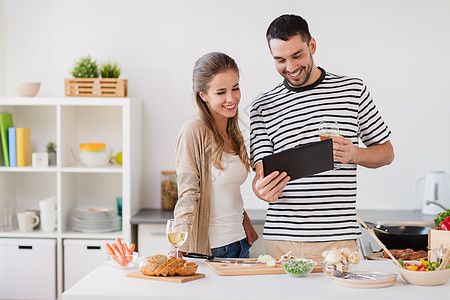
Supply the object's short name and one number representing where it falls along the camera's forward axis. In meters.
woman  2.46
